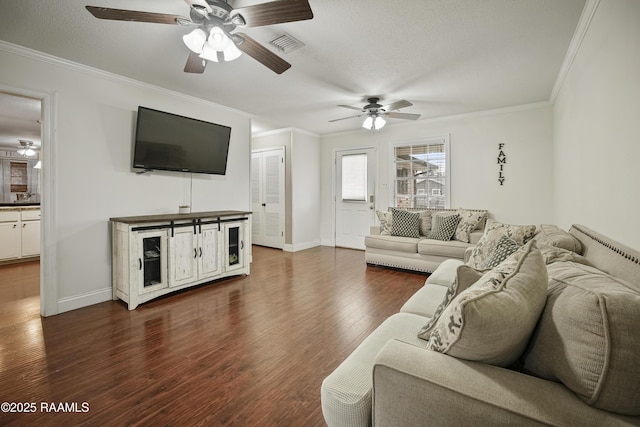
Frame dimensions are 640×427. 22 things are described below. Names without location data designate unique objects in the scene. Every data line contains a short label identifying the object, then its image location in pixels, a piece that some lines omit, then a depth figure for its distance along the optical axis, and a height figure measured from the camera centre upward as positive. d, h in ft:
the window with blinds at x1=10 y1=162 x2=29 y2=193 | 24.20 +2.78
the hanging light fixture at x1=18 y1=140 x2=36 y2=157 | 22.11 +4.71
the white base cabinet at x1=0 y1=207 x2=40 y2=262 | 15.49 -1.24
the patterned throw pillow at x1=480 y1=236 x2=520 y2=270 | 5.76 -0.87
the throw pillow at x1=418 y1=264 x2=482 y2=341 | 4.07 -1.07
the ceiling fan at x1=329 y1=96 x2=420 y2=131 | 13.16 +4.46
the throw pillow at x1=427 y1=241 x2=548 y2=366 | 2.90 -1.11
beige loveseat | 13.47 -1.71
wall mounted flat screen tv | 10.99 +2.77
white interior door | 20.08 +0.93
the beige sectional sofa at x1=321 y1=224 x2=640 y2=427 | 2.45 -1.58
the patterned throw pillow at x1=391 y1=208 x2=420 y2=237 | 15.24 -0.71
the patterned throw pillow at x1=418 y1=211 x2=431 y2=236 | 15.70 -0.66
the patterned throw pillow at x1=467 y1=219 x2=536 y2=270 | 7.91 -0.83
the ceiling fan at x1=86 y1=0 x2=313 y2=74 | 5.66 +3.97
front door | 19.60 +1.00
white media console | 9.78 -1.58
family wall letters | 15.22 +2.55
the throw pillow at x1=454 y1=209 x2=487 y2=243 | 14.03 -0.69
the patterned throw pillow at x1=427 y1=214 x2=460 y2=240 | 14.25 -0.86
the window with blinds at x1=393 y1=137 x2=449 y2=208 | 17.01 +2.18
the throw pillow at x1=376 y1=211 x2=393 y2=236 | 16.05 -0.68
